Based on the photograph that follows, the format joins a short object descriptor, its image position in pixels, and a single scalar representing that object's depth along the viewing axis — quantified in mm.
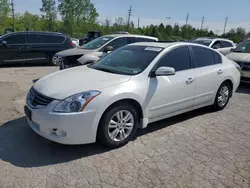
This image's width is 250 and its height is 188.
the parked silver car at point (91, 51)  7455
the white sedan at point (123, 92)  3043
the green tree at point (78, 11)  61250
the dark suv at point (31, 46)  10045
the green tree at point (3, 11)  46000
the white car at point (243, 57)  7367
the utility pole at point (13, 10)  49219
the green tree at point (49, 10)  60334
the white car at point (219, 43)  11243
